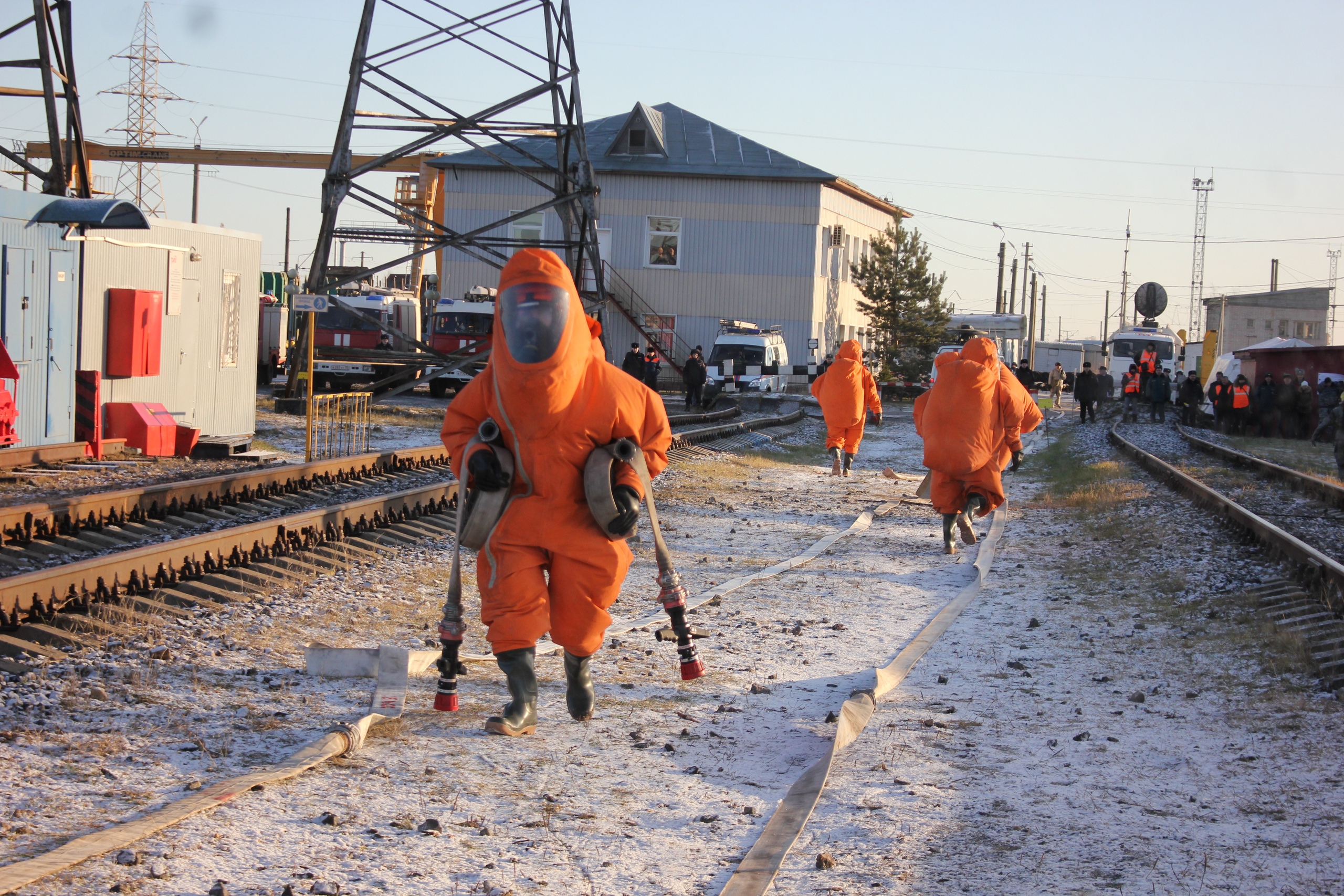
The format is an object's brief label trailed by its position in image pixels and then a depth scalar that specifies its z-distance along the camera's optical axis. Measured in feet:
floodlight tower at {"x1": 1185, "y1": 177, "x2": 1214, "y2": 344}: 330.75
